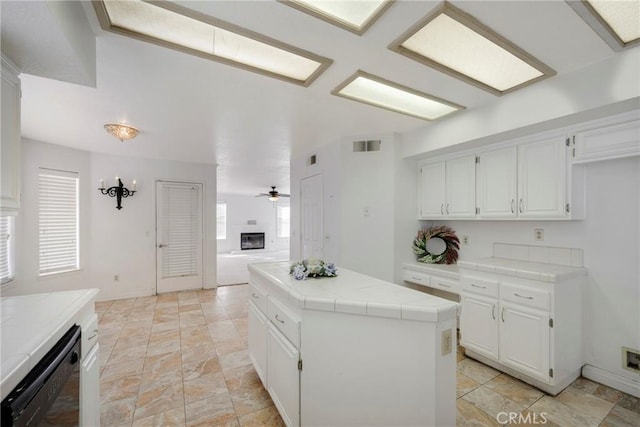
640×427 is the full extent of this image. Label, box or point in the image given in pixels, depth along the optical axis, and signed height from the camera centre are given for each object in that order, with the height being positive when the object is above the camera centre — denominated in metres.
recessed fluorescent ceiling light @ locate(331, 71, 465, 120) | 2.25 +1.06
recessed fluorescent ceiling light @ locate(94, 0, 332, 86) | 1.44 +1.03
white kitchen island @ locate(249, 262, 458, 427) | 1.31 -0.72
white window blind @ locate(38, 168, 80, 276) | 4.01 -0.12
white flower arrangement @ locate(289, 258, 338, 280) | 1.95 -0.40
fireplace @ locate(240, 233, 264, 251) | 11.60 -1.17
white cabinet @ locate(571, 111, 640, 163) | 2.07 +0.57
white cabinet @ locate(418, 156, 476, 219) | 3.15 +0.29
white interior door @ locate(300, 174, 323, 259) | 4.29 -0.06
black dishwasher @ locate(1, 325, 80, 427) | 0.88 -0.65
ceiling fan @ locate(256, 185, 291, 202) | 8.82 +0.59
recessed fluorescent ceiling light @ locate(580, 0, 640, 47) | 1.47 +1.09
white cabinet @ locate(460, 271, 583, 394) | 2.22 -0.98
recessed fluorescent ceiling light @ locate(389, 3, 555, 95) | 1.57 +1.06
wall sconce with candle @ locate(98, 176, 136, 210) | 4.67 +0.36
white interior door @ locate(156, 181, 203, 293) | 5.14 -0.44
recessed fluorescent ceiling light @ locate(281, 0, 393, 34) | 1.40 +1.04
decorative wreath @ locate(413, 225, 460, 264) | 3.57 -0.42
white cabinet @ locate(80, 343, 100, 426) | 1.45 -0.96
